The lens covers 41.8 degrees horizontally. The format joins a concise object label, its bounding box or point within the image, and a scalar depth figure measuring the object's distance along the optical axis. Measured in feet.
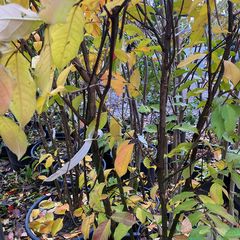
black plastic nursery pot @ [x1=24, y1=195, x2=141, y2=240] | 4.63
